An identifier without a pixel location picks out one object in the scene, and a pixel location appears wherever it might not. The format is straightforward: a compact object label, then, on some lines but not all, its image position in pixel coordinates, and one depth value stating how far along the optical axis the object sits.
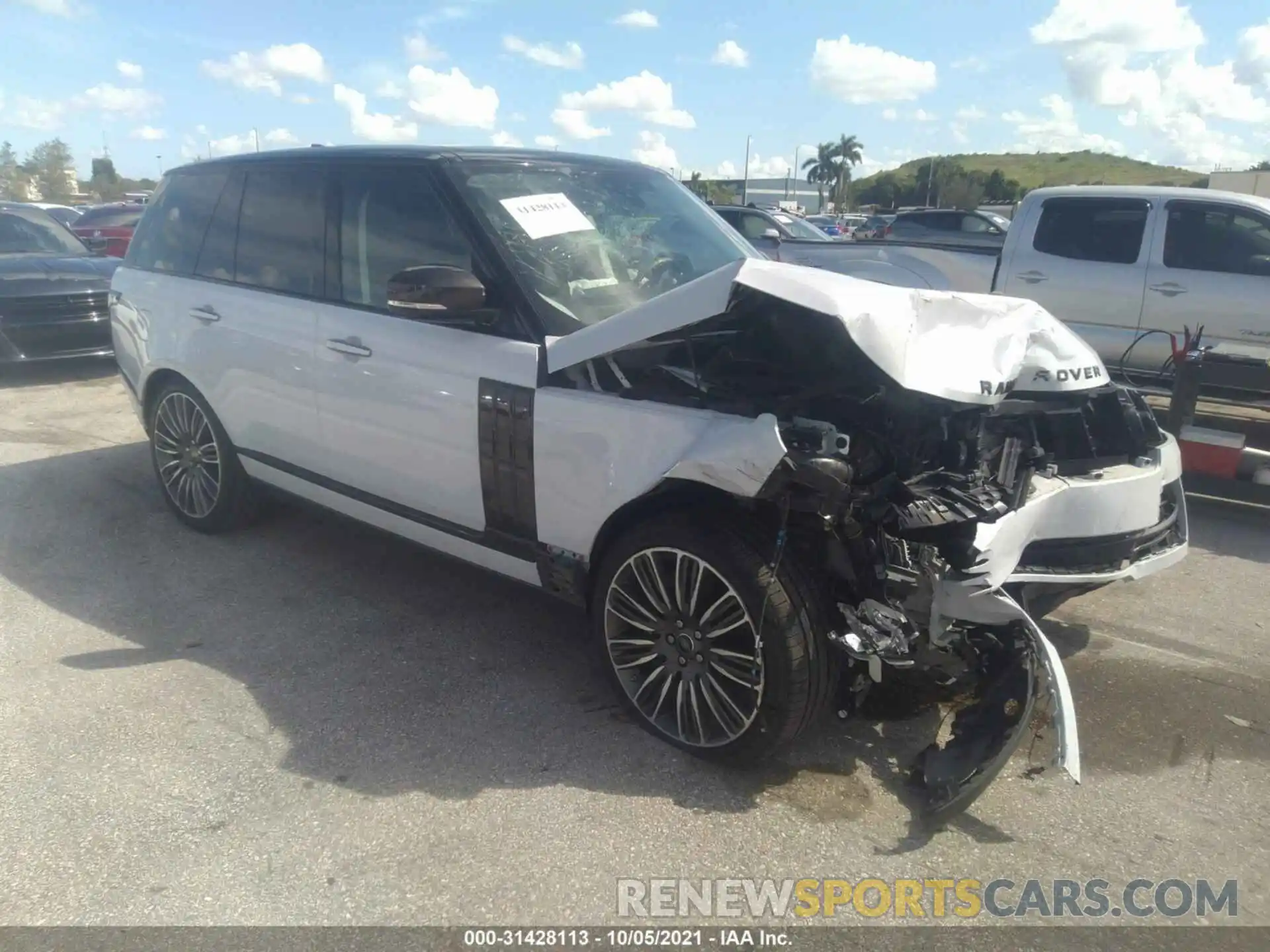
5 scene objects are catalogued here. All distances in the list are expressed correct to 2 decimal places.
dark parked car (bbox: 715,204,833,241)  13.41
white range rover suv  2.88
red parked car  15.13
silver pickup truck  7.46
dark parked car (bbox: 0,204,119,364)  9.12
